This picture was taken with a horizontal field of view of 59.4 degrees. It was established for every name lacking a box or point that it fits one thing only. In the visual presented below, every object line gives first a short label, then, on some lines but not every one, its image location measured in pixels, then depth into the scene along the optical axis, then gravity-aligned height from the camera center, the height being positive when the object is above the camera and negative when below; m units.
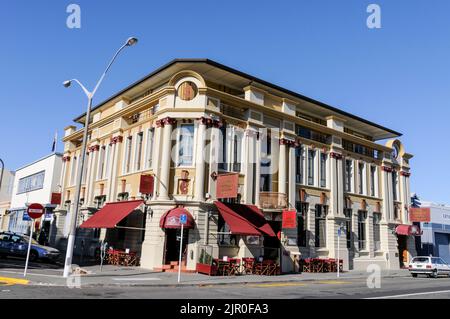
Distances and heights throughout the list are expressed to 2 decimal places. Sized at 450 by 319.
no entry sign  16.53 +0.95
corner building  24.70 +5.50
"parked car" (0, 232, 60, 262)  24.78 -0.95
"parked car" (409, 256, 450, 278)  27.75 -1.18
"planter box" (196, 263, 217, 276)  21.59 -1.56
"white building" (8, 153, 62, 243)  41.98 +5.16
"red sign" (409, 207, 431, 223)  38.84 +3.40
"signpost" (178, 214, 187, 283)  18.84 +0.98
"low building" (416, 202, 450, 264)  44.16 +1.76
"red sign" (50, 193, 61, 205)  38.09 +3.38
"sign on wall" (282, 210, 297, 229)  25.86 +1.62
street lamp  17.19 +2.92
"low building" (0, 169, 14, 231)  67.81 +7.89
